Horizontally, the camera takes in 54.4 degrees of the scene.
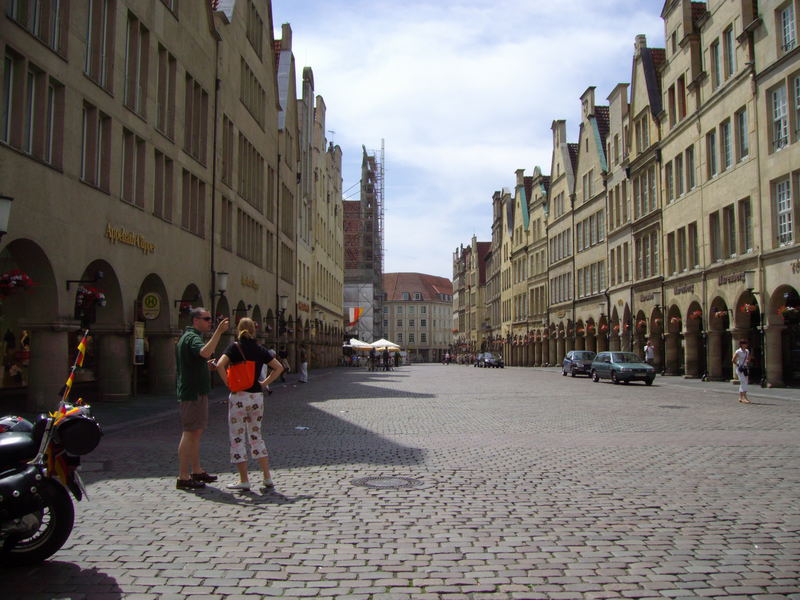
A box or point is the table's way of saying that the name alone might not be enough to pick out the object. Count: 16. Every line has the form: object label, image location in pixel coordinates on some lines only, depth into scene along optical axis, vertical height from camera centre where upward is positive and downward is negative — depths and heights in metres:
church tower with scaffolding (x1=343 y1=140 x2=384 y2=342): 101.31 +13.17
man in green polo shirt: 8.70 -0.46
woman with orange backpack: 8.58 -0.54
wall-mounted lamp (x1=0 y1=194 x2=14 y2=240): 12.48 +2.30
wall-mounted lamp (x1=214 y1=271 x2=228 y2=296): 28.38 +2.61
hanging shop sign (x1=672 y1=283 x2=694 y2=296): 37.81 +3.12
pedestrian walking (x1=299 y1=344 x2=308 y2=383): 35.94 -0.75
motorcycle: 5.50 -0.87
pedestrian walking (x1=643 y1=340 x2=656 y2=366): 40.59 -0.11
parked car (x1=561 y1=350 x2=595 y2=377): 45.53 -0.59
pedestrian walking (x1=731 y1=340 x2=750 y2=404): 22.47 -0.40
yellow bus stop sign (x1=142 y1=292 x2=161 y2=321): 22.58 +1.37
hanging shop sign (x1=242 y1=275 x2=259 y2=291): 36.72 +3.41
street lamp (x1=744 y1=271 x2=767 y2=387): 29.25 +2.32
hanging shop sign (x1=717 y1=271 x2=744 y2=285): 32.00 +3.10
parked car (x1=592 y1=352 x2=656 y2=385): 34.31 -0.73
